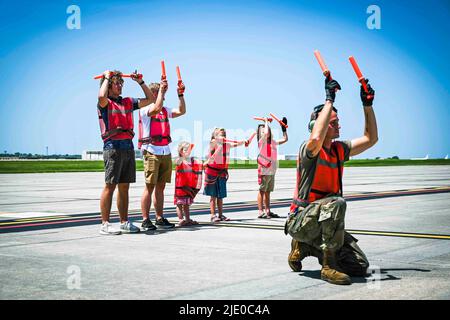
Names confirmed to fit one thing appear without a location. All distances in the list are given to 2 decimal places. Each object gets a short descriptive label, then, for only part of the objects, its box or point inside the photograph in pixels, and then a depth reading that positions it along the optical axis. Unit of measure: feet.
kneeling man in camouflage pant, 17.79
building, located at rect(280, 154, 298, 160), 369.09
